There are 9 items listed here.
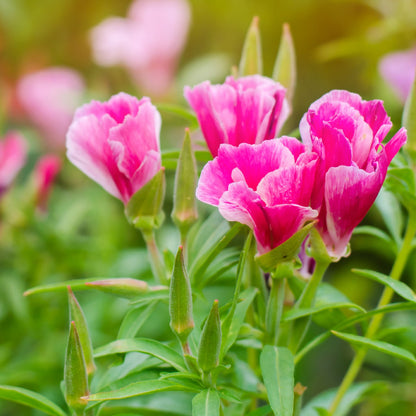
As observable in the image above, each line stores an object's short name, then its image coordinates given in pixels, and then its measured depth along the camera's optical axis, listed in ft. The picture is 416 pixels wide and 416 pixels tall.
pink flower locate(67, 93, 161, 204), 2.91
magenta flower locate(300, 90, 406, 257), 2.80
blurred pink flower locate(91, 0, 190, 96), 5.74
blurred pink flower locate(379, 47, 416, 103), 3.64
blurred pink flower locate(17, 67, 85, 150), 5.77
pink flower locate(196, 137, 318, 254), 2.79
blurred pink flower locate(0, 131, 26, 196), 3.45
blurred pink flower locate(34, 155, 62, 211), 3.44
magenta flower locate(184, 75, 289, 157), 2.89
